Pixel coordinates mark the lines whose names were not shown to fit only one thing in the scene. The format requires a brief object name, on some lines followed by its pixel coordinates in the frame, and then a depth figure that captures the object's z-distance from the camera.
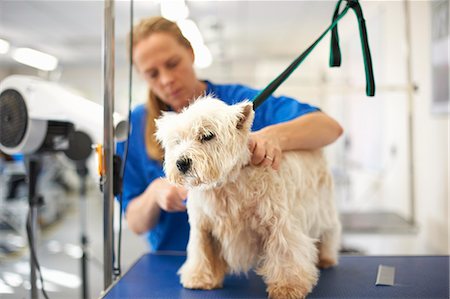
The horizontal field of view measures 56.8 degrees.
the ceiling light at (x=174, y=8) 2.50
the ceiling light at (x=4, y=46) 6.10
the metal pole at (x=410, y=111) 2.66
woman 1.09
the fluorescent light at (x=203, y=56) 5.37
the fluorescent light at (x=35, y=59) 7.17
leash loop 1.00
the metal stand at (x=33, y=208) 1.23
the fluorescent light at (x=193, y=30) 3.84
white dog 0.87
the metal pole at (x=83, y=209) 2.45
